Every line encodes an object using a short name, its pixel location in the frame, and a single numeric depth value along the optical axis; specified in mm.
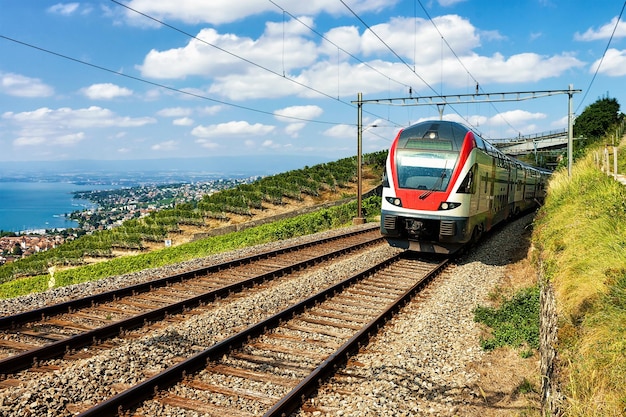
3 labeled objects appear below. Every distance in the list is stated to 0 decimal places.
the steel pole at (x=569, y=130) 24250
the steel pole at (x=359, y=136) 26484
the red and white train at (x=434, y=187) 12875
